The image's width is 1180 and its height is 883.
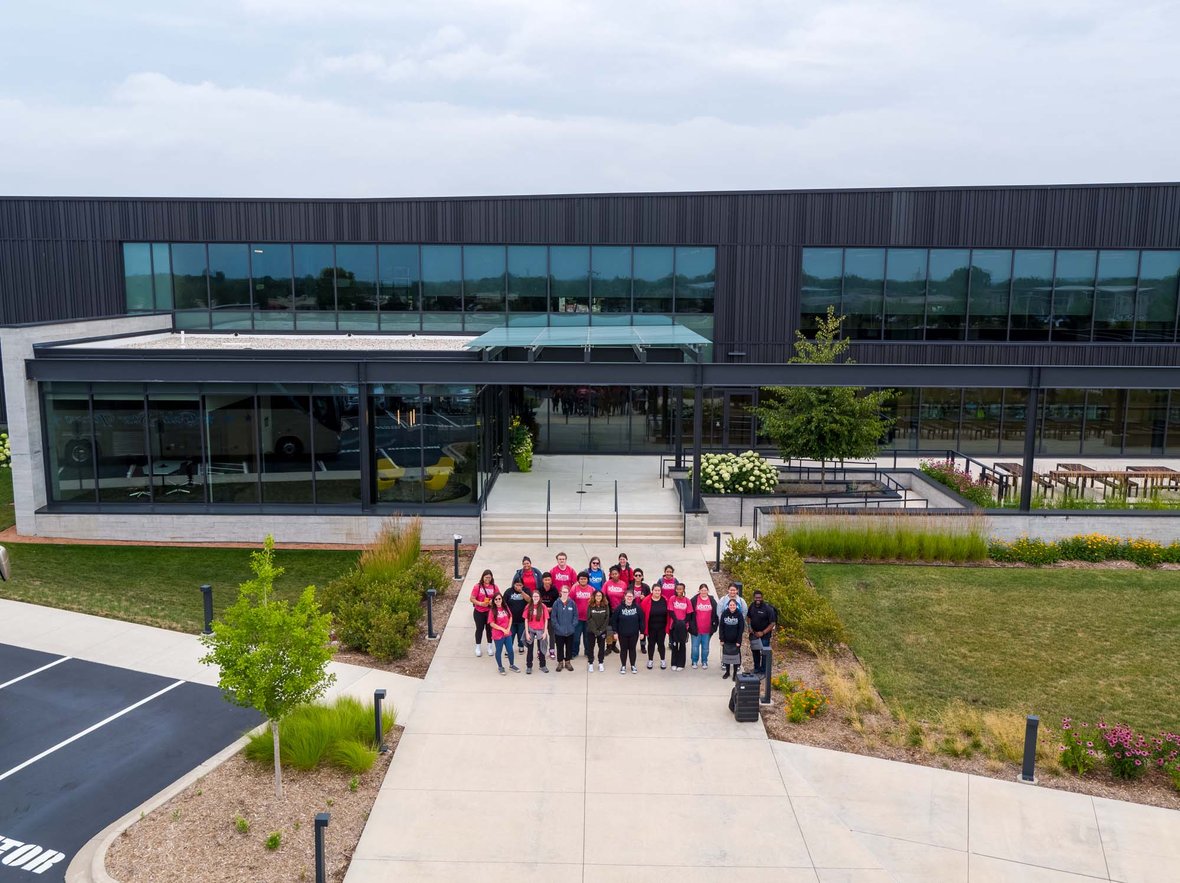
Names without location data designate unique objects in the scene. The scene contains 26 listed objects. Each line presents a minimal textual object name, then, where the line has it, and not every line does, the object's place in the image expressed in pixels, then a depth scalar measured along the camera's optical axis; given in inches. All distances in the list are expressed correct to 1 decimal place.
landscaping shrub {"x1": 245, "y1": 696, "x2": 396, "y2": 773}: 412.2
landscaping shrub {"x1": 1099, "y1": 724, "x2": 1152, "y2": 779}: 412.8
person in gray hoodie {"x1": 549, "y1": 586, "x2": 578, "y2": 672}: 523.8
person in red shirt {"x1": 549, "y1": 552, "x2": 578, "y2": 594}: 551.2
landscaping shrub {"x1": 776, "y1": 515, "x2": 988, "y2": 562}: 759.7
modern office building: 1150.3
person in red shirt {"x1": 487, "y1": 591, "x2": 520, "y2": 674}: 519.2
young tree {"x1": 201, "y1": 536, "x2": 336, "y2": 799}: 366.3
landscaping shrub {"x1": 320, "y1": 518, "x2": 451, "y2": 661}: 547.2
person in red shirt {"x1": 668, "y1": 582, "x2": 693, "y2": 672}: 526.4
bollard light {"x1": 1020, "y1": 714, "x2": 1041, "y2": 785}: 410.0
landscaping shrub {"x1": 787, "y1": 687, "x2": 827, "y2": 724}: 463.0
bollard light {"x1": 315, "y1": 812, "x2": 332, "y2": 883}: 325.1
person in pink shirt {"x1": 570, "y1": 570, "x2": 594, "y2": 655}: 534.0
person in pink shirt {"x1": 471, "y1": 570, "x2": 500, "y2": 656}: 532.7
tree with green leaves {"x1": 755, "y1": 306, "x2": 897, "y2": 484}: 890.7
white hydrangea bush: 898.1
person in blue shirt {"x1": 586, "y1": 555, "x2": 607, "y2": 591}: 559.2
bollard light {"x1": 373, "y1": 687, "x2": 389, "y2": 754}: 425.1
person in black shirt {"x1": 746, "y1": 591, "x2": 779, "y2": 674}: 519.5
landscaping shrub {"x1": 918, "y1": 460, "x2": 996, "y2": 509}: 864.9
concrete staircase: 805.2
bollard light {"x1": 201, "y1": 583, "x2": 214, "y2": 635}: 582.5
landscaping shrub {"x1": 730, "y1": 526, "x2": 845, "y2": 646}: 558.9
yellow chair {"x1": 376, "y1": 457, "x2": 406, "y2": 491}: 827.4
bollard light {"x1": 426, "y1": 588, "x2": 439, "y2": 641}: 569.2
